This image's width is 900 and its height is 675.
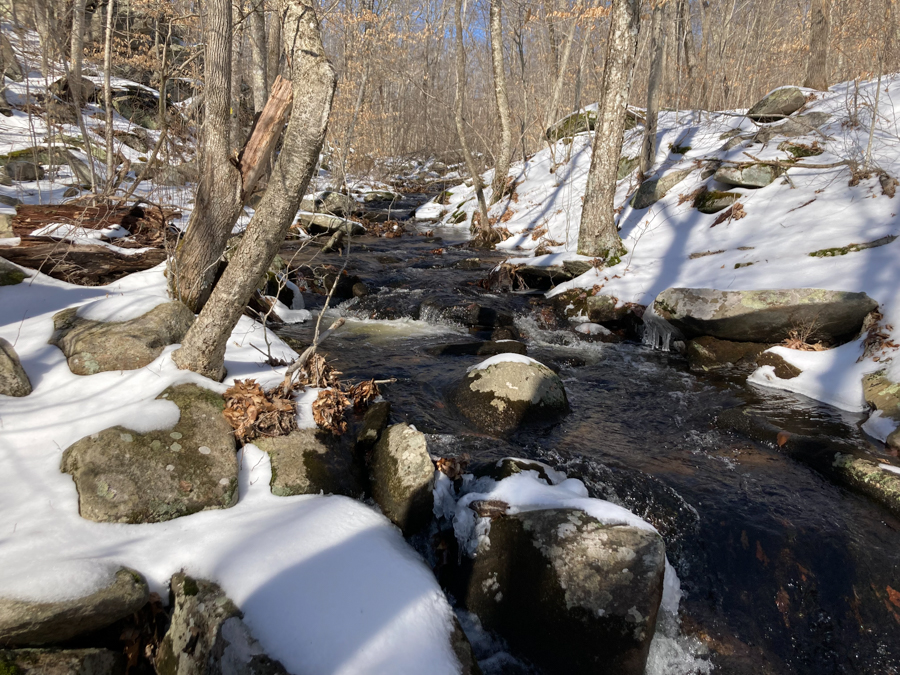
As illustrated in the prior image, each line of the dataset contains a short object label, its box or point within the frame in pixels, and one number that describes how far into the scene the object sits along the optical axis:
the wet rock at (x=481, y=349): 6.88
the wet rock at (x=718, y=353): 6.41
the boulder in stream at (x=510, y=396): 4.96
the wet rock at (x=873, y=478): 3.65
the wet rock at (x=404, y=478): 3.44
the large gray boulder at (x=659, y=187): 11.28
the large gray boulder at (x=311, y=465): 3.38
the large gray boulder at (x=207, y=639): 2.19
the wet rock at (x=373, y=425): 4.11
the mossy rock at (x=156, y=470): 2.83
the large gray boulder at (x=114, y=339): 3.82
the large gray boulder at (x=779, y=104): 11.42
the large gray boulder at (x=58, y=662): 1.97
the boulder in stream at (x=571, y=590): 2.71
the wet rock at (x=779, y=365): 5.79
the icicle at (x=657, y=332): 7.00
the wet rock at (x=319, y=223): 12.86
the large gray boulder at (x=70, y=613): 2.01
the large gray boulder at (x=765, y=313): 5.72
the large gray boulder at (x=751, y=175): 9.45
